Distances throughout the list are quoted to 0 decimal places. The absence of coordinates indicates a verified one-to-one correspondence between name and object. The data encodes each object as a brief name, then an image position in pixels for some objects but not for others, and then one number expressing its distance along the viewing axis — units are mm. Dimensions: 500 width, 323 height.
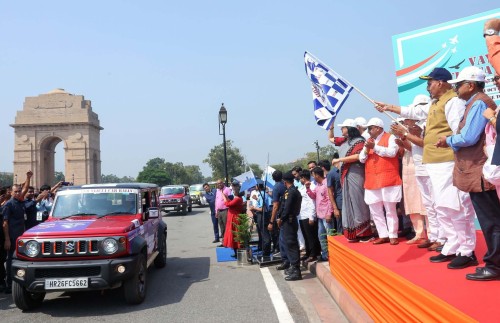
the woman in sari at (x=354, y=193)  5832
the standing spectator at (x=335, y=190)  7059
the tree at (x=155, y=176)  107375
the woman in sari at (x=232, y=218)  9602
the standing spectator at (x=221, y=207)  12016
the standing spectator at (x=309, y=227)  8005
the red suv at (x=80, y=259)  5418
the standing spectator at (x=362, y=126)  5969
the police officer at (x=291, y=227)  6906
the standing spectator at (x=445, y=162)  3873
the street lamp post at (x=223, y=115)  16828
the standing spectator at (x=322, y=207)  7656
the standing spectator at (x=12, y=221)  7016
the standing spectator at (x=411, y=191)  5203
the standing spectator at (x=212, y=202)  12844
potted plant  8836
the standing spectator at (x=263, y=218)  9266
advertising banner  6750
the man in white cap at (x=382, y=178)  5305
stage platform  2619
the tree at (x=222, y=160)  91125
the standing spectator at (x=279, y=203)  7277
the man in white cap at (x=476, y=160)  3248
